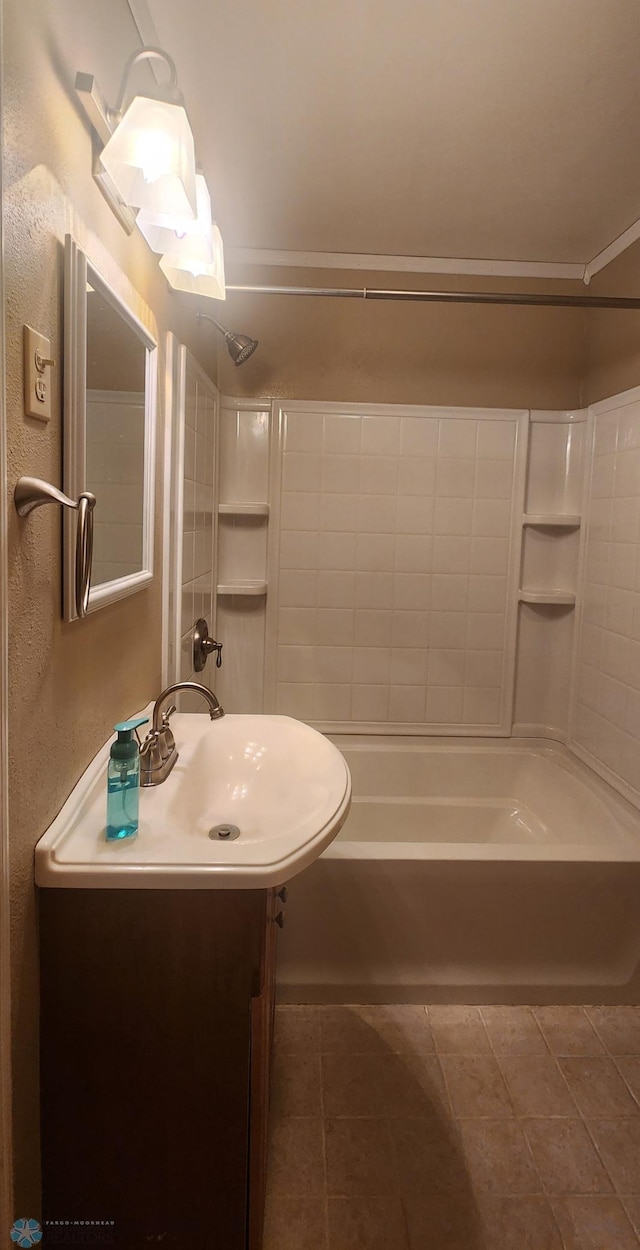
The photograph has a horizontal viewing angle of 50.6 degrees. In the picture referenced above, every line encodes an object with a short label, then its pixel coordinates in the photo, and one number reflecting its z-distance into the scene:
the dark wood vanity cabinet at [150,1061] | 0.98
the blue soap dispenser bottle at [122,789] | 0.99
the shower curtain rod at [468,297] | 1.94
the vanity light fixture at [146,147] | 1.02
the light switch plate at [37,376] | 0.85
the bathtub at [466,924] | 1.82
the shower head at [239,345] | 2.11
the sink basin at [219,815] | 0.93
